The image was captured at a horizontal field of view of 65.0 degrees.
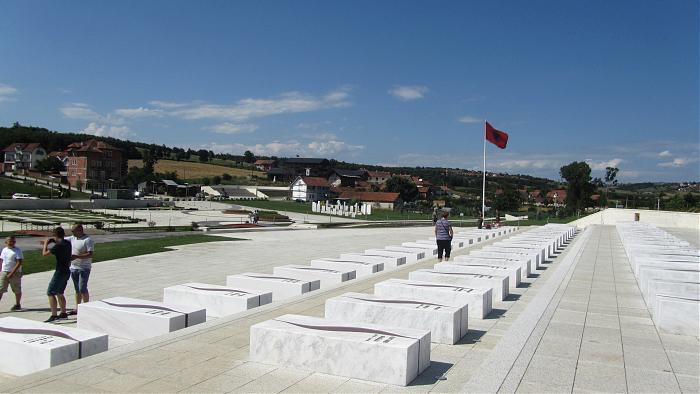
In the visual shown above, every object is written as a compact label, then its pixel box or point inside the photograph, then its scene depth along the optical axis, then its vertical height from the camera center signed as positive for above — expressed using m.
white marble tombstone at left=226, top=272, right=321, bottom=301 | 11.60 -1.89
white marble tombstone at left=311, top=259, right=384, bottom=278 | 14.70 -1.84
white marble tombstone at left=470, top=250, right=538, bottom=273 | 14.74 -1.51
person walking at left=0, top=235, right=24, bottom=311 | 11.14 -1.59
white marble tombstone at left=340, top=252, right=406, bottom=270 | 16.23 -1.79
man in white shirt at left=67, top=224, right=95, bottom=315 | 10.78 -1.38
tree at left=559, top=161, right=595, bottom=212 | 87.12 +3.64
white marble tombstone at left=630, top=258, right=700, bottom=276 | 12.40 -1.32
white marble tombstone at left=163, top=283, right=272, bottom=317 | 9.87 -1.91
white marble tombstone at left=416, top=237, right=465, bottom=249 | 22.01 -1.68
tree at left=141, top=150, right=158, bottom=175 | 116.25 +6.17
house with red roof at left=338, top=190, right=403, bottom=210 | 97.56 +0.17
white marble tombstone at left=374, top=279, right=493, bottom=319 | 9.09 -1.57
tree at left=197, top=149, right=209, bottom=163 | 171.05 +12.87
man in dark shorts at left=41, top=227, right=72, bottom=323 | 10.32 -1.55
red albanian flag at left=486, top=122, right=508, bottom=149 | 40.59 +5.00
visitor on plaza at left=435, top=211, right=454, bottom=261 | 16.12 -0.95
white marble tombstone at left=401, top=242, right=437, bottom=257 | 19.81 -1.71
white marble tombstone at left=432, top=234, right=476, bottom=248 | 23.81 -1.66
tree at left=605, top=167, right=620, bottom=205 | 91.43 +5.52
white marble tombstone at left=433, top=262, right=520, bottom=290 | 12.25 -1.52
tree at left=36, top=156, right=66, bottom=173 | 118.19 +5.50
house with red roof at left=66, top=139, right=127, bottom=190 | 113.94 +5.69
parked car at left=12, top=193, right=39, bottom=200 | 71.53 -0.77
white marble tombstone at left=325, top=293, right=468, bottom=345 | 7.46 -1.61
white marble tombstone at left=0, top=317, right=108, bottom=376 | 6.32 -1.86
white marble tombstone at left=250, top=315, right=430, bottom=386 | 5.68 -1.62
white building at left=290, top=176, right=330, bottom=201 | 115.00 +1.95
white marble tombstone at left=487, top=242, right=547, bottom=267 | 17.12 -1.49
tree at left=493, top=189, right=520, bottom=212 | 88.44 +0.43
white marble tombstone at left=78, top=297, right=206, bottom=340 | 8.14 -1.91
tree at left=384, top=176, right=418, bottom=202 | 125.31 +2.88
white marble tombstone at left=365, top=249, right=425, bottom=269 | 17.83 -1.76
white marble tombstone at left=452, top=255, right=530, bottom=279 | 13.64 -1.52
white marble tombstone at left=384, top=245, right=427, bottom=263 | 18.03 -1.75
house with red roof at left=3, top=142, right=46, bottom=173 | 128.62 +8.04
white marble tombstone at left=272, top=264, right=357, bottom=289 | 13.18 -1.87
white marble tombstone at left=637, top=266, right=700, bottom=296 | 11.09 -1.38
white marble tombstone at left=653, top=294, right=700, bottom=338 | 7.98 -1.59
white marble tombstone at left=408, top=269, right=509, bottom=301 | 10.81 -1.58
